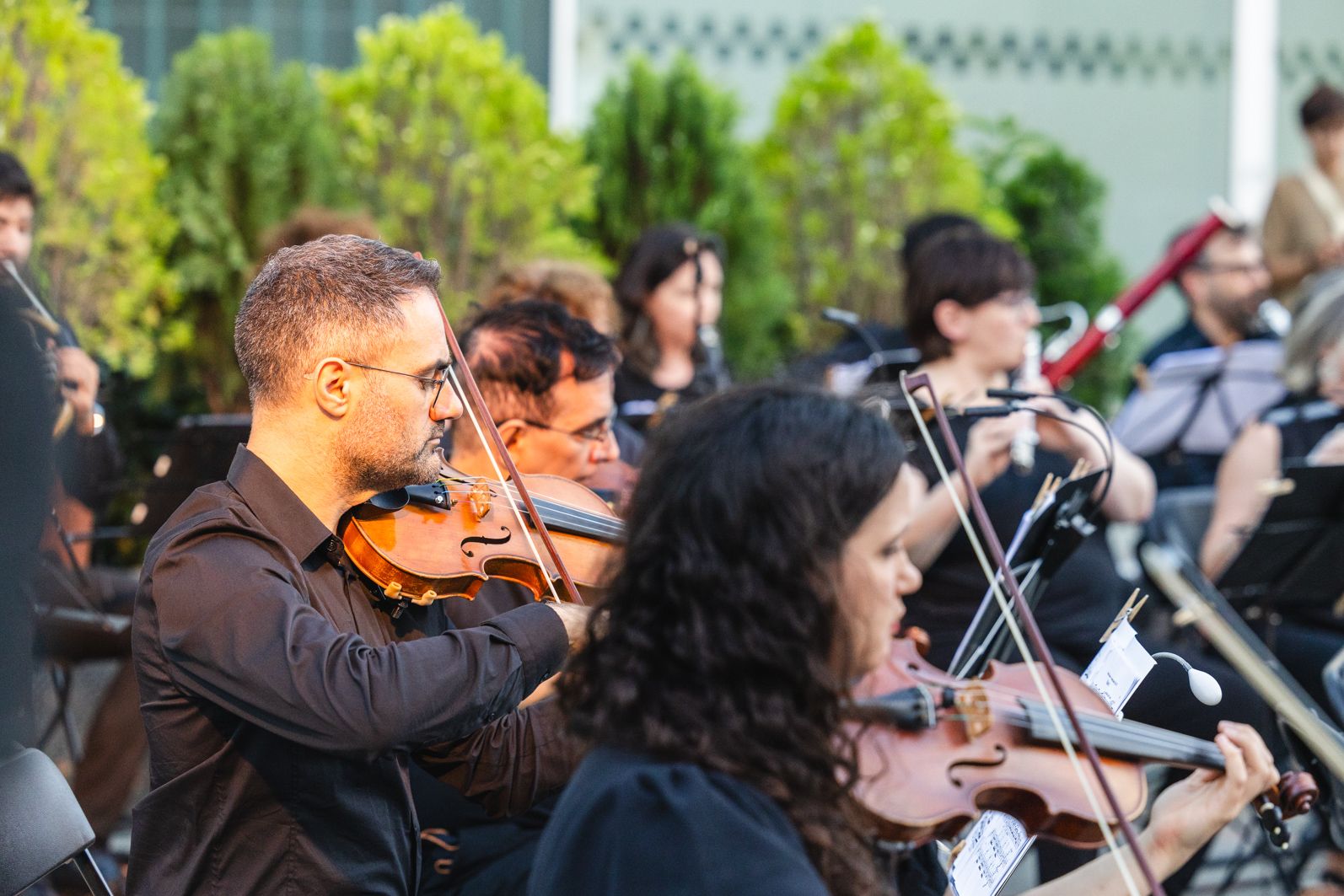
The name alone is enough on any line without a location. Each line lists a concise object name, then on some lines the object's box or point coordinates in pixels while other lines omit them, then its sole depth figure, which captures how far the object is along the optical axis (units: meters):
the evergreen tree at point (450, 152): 11.45
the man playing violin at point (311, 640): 3.47
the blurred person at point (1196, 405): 9.88
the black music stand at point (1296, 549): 7.14
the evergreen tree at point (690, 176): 12.89
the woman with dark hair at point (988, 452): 6.48
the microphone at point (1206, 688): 3.70
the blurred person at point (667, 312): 10.06
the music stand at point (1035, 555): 4.80
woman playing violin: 2.70
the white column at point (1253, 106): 19.19
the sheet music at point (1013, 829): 3.53
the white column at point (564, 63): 17.12
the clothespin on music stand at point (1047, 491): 4.87
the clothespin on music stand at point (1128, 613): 3.87
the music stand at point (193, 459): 6.75
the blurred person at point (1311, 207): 12.66
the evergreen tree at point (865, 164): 13.54
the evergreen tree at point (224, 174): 10.55
